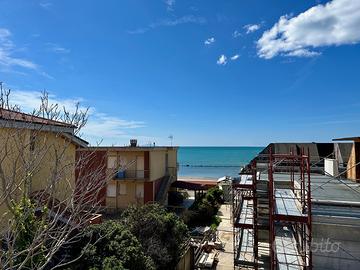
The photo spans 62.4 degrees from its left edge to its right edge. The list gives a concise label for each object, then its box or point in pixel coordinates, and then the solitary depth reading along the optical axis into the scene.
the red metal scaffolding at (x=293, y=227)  9.54
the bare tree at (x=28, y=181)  4.71
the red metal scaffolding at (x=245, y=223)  12.48
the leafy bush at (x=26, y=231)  5.41
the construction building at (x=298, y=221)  9.41
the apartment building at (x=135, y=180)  24.86
